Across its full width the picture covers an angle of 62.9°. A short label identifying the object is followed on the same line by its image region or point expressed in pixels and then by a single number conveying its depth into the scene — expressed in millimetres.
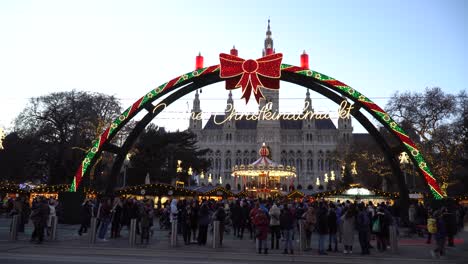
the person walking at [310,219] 12094
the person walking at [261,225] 11094
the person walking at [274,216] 12164
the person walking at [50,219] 14188
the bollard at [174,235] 12680
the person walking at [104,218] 13914
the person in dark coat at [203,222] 13172
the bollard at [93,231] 12787
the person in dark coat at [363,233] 11750
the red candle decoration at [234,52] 19062
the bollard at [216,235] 12406
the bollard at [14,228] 12836
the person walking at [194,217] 13828
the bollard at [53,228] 13289
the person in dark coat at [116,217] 15041
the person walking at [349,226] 11812
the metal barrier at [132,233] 12656
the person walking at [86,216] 14906
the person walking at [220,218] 12992
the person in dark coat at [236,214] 17219
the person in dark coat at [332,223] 12430
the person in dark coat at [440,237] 10949
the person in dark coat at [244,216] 17016
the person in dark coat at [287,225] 11633
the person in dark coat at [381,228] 12414
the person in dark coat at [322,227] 11664
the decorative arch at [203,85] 16875
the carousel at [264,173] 37125
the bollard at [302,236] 12258
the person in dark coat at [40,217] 12430
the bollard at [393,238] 11930
